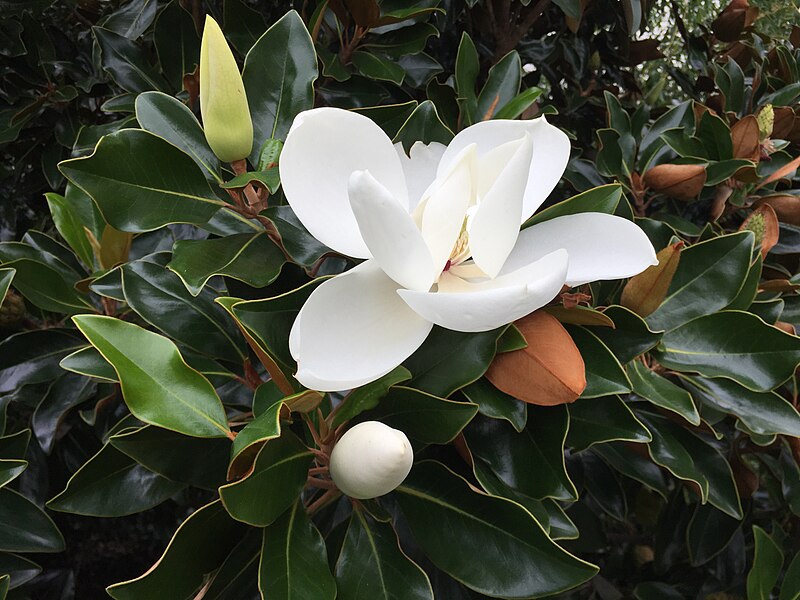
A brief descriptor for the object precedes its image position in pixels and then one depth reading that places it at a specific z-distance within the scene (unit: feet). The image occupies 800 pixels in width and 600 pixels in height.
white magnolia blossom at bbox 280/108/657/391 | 1.92
